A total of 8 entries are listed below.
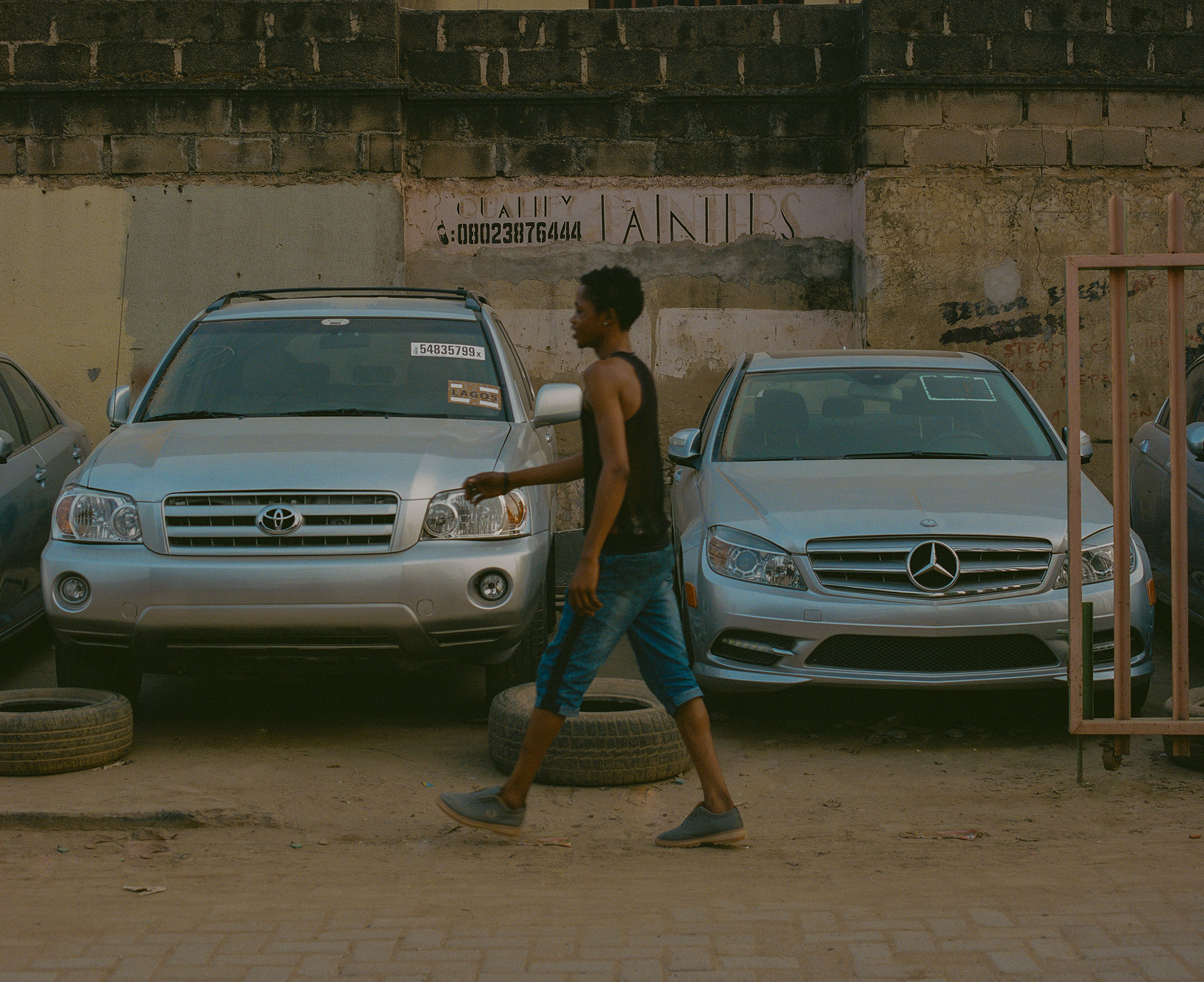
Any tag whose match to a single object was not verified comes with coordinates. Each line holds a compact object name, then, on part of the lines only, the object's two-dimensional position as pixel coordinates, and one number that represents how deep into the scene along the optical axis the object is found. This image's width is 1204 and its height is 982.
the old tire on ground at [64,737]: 5.15
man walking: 4.13
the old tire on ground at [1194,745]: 5.17
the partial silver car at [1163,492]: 6.80
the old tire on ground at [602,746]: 5.09
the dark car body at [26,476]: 6.68
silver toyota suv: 5.25
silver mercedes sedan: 5.50
